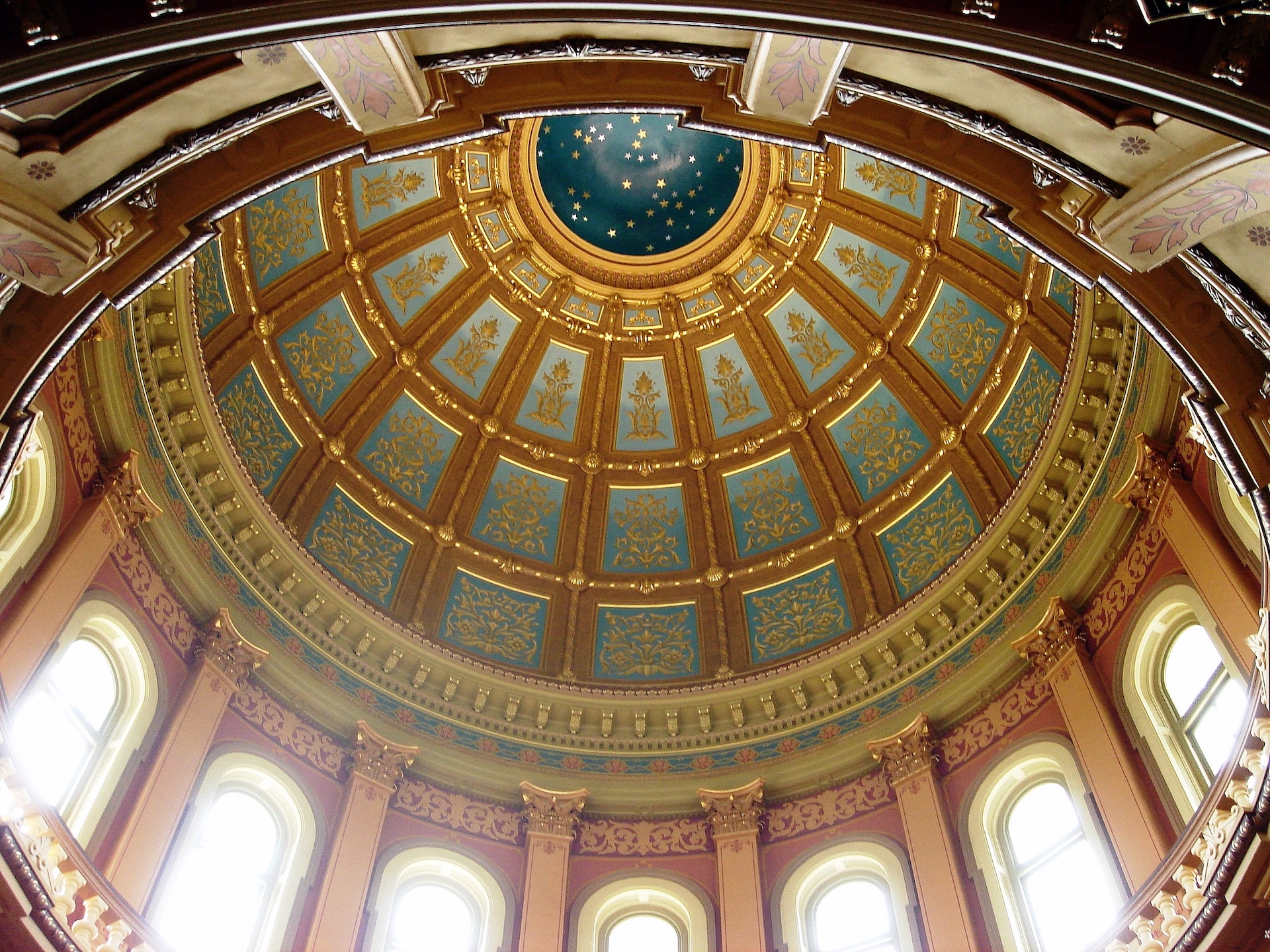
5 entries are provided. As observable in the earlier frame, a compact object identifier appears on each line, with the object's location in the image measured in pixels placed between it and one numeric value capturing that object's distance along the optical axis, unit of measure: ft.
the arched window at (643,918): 54.34
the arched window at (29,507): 43.83
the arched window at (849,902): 50.93
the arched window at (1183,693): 43.47
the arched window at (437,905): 51.98
